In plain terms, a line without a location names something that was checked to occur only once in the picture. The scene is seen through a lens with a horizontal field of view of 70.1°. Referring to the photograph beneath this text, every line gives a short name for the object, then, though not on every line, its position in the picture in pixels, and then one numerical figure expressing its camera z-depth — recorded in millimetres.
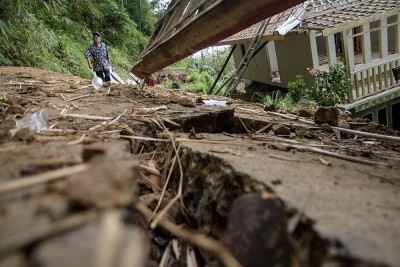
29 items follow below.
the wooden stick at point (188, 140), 2094
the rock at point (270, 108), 4220
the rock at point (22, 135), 1485
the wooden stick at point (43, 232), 534
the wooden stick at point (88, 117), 2597
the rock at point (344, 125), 3288
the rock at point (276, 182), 1252
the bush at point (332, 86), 8414
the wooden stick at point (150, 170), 1962
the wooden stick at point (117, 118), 2451
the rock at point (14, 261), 512
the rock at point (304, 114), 4031
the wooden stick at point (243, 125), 2960
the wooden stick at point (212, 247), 728
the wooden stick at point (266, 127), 2926
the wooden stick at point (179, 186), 1688
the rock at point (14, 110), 2648
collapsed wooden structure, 2457
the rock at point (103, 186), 649
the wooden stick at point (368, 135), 2451
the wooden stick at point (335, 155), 1793
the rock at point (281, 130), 2715
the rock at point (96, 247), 532
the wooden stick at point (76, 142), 1549
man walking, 7358
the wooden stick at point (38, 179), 701
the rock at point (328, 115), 3234
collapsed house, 8945
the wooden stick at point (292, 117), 3471
